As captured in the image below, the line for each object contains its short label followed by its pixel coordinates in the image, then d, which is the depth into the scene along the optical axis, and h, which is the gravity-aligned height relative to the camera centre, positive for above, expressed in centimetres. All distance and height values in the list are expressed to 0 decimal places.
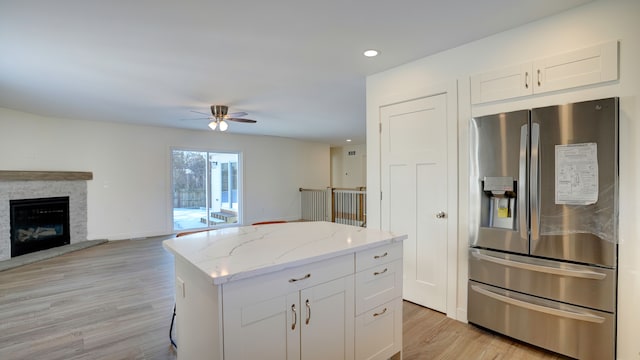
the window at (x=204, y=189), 711 -28
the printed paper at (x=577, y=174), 200 +1
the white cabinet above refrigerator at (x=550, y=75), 202 +74
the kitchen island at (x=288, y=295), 135 -60
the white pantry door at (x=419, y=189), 288 -12
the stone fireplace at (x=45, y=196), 486 -32
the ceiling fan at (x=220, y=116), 472 +96
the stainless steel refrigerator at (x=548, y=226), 198 -36
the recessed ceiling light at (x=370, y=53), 283 +115
